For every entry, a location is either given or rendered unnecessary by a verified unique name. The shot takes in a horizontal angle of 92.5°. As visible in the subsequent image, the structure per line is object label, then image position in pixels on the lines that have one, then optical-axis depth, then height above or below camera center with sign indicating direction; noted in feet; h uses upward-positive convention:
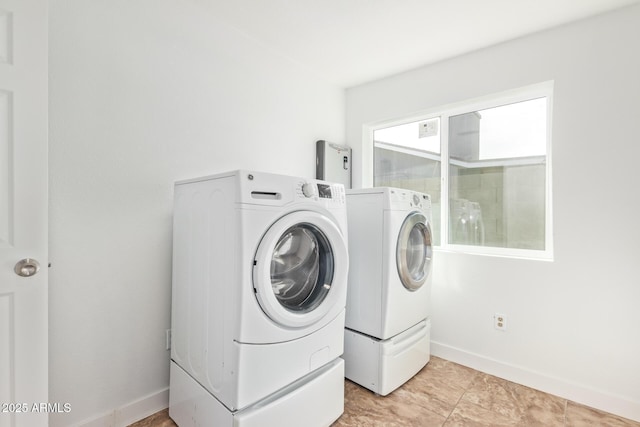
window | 6.86 +1.12
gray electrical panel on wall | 8.64 +1.51
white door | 3.34 -0.01
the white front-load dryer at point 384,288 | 6.02 -1.54
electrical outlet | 6.83 -2.40
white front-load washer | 3.93 -1.28
